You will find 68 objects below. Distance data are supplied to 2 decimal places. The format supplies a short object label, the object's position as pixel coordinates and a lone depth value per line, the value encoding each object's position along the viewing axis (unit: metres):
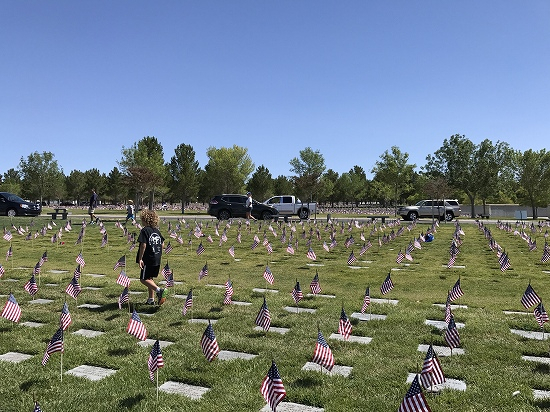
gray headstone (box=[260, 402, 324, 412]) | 3.24
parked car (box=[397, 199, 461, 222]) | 32.34
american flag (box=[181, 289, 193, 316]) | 5.63
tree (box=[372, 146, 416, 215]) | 50.84
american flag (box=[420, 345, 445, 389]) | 3.35
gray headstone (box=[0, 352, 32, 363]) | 4.18
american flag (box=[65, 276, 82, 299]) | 6.18
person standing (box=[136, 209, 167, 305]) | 6.54
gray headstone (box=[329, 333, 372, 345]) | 4.80
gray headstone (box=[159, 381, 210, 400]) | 3.48
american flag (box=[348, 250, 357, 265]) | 9.89
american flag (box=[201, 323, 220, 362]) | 3.92
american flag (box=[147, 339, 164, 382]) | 3.46
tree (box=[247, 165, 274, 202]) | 67.50
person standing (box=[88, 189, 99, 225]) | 21.06
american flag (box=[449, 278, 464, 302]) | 6.05
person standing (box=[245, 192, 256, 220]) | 22.78
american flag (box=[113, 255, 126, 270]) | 7.96
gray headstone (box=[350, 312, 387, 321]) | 5.72
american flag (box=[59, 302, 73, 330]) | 4.54
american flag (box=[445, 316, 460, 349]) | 4.25
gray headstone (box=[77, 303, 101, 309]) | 6.30
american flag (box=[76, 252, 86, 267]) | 8.12
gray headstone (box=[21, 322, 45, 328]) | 5.30
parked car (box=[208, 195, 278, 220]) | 27.56
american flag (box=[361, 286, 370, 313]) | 5.70
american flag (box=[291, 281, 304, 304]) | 6.05
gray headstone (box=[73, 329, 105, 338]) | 5.00
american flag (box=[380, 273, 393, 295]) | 6.48
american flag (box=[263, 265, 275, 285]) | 7.34
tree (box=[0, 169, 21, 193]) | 75.81
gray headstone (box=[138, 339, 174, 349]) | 4.60
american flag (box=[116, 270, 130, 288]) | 6.49
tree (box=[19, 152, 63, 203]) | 56.75
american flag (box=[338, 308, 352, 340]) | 4.61
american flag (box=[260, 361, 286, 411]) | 2.96
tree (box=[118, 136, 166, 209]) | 41.22
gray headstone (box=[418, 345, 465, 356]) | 4.39
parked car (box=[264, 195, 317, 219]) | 33.12
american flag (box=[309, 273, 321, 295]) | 6.81
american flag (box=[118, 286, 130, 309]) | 5.90
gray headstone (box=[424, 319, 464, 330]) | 5.29
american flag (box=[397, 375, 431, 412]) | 2.66
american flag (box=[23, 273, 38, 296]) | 6.44
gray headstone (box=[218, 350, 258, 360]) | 4.28
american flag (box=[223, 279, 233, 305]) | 6.36
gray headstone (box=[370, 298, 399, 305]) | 6.54
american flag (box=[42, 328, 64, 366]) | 3.84
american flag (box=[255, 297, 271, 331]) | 4.89
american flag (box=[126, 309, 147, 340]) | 4.44
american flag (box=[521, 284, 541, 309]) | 5.46
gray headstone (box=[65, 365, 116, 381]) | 3.80
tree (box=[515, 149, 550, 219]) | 43.12
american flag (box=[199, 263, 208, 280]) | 7.52
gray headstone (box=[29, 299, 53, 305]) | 6.46
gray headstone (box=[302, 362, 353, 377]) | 3.89
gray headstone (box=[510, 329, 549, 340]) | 4.89
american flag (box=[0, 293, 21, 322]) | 4.93
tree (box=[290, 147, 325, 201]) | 60.22
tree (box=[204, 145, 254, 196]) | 58.09
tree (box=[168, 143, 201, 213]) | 56.03
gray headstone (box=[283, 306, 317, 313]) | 6.11
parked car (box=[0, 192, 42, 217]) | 25.95
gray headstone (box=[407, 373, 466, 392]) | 3.54
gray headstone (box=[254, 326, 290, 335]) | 5.17
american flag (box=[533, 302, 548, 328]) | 4.87
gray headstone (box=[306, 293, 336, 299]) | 7.07
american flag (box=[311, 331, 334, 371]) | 3.74
